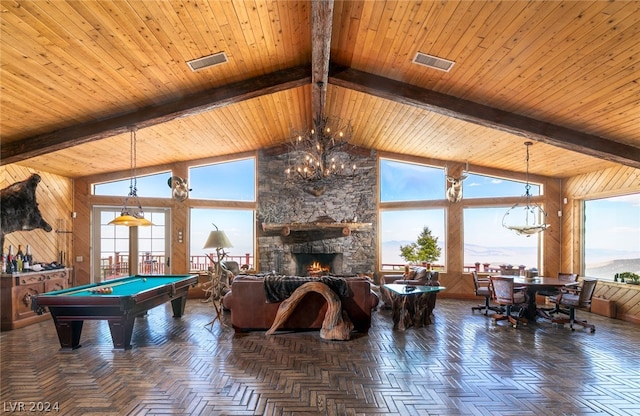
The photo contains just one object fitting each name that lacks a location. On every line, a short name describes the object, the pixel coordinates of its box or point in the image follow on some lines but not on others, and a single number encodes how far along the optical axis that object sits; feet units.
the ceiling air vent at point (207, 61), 13.60
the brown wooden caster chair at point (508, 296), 17.98
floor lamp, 18.06
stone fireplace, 28.68
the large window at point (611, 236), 20.06
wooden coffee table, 17.37
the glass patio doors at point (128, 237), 25.38
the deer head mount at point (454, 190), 24.11
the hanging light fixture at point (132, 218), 14.96
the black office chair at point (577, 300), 17.20
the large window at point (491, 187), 26.05
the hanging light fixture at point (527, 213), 25.29
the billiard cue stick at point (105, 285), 14.69
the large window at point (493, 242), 26.35
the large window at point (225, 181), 28.19
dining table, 17.98
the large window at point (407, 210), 28.12
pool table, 13.21
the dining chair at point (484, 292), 20.60
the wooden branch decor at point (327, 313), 15.53
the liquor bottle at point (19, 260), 18.08
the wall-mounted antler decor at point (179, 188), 24.56
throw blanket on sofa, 16.46
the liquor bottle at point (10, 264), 17.60
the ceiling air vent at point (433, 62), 13.28
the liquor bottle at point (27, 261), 18.56
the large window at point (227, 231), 28.02
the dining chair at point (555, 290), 18.84
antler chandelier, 17.39
